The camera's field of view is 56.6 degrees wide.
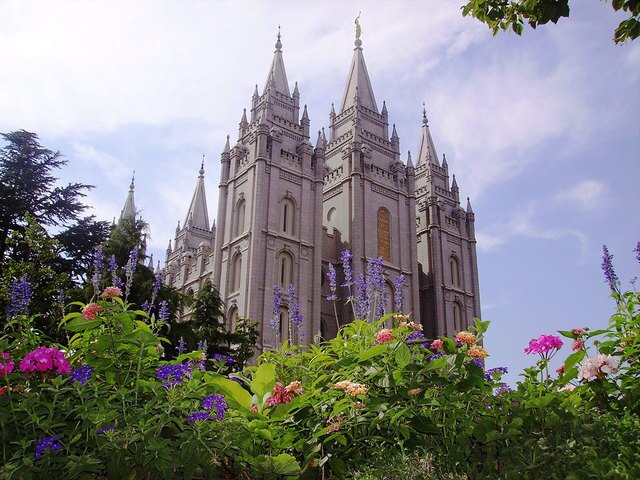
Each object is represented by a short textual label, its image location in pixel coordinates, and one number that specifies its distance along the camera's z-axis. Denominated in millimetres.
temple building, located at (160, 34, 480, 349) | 33219
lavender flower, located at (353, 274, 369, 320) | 6703
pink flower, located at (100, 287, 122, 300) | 4739
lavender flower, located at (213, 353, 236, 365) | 5116
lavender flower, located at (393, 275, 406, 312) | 6514
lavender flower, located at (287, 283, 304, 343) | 7402
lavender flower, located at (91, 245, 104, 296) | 6977
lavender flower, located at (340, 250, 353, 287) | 7129
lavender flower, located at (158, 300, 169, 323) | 6610
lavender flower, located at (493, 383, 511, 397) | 4504
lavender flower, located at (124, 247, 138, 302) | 7204
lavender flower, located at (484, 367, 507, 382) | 4738
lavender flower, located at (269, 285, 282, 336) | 7887
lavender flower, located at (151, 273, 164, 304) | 7320
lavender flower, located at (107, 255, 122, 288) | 6828
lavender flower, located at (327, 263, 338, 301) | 7184
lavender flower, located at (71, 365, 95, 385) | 3910
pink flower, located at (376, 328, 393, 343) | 4812
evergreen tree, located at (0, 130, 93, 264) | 22562
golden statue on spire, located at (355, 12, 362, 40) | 46456
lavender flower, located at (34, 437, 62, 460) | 3426
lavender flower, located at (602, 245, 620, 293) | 5366
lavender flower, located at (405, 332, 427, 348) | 5121
